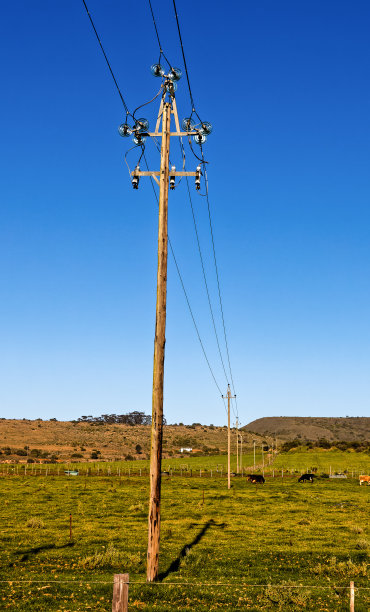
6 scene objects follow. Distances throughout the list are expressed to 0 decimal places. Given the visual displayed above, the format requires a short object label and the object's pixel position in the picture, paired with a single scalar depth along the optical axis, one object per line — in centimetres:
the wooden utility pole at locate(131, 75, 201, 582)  1566
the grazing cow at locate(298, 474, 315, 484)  7344
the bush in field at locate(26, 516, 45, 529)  3072
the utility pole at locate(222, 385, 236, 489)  5953
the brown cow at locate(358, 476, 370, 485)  7344
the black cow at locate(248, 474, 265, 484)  6769
